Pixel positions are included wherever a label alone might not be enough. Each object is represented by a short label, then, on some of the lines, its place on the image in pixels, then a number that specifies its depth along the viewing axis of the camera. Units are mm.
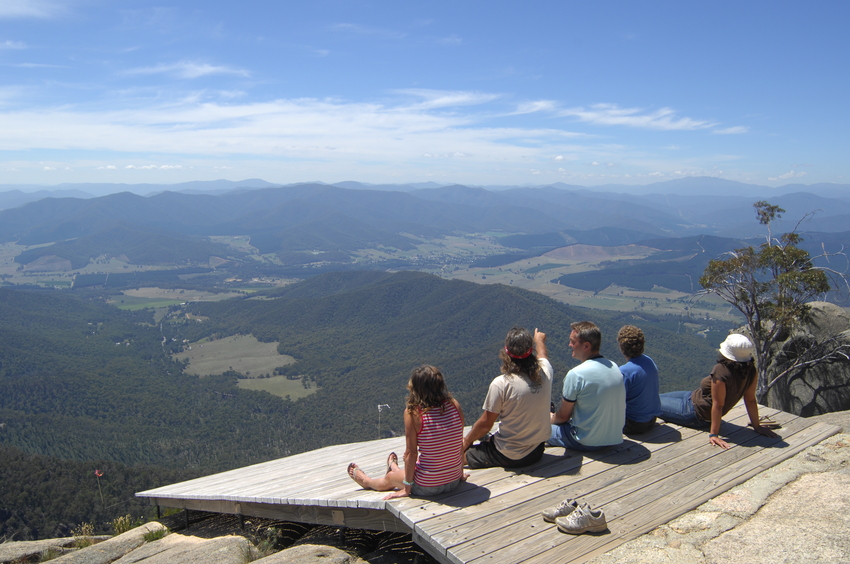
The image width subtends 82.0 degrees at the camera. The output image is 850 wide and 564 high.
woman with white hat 6539
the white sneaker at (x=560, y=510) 4637
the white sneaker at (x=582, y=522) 4426
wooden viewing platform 4414
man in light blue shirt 6102
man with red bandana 5645
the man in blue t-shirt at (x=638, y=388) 6820
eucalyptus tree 14992
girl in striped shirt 5223
